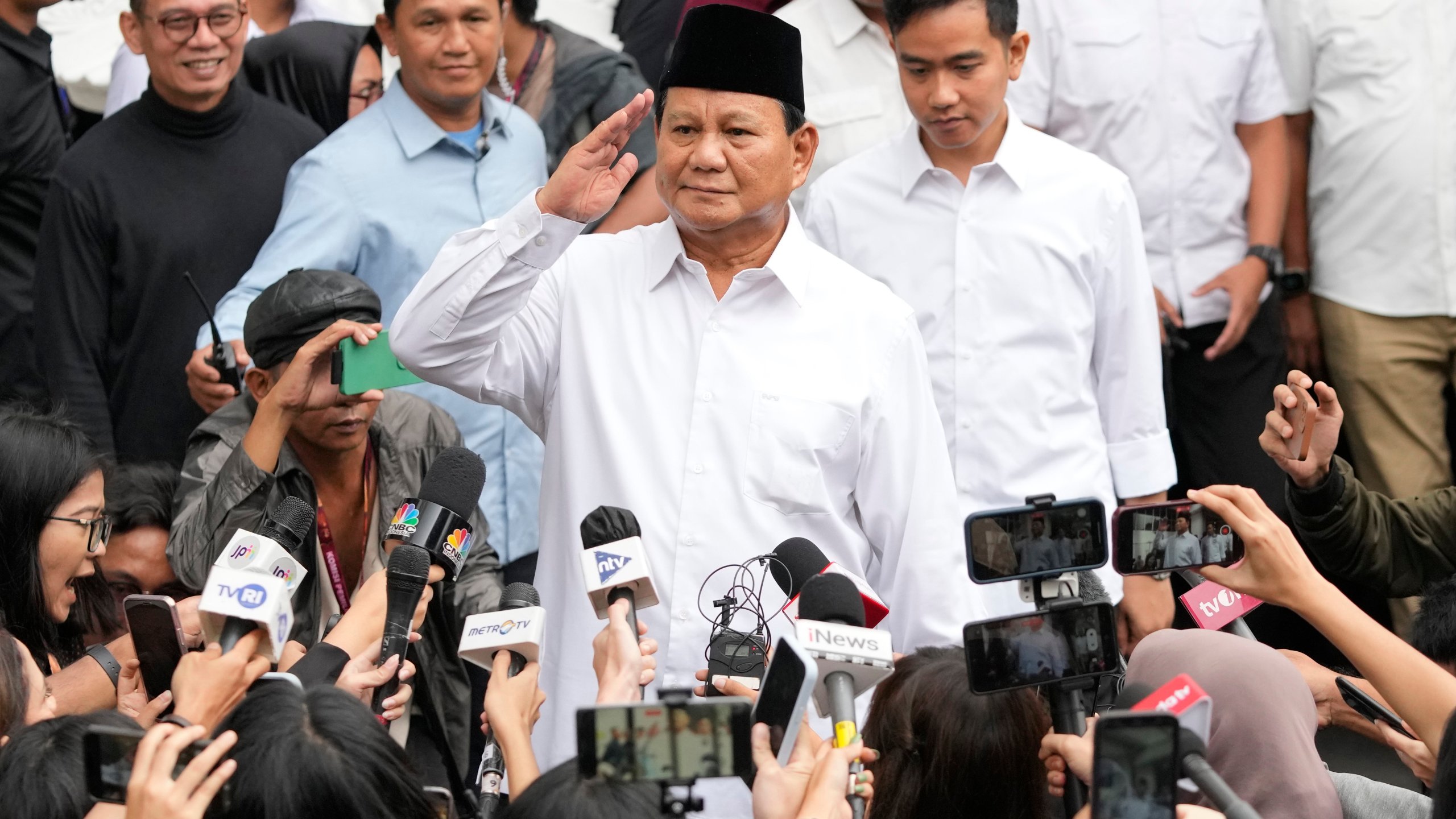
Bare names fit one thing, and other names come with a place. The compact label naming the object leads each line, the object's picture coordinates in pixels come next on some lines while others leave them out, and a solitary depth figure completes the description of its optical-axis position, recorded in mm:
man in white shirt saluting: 6844
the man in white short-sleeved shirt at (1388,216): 10633
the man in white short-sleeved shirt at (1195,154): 10547
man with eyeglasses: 9430
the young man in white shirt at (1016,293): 8742
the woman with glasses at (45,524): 7094
